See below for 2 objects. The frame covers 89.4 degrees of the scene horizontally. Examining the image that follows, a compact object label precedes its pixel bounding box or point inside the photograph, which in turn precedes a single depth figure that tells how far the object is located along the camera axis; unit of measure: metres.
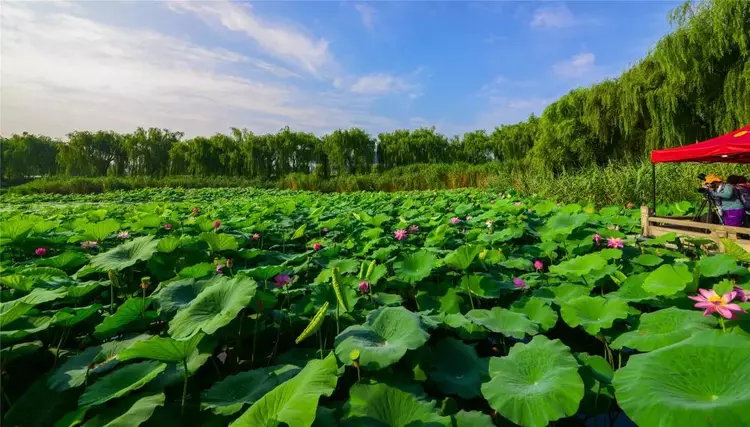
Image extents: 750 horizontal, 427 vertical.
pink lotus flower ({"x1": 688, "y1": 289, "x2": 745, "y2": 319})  1.07
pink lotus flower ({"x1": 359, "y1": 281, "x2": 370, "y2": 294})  1.60
